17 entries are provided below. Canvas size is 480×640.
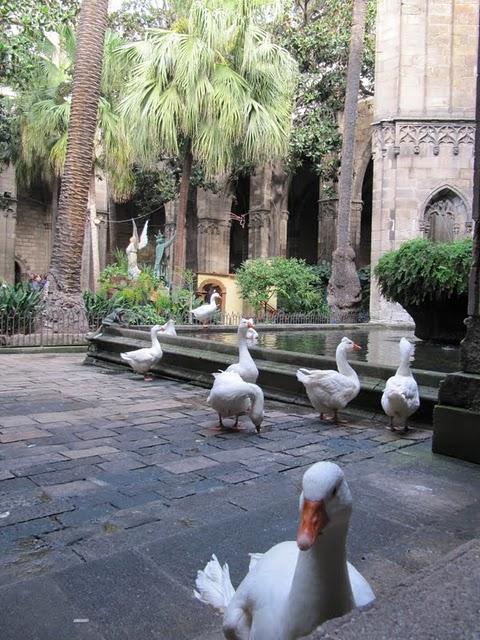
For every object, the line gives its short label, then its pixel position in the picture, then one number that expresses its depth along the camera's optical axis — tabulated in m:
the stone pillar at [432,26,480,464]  4.01
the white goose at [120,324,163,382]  7.91
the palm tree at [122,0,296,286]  14.05
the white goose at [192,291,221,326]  12.25
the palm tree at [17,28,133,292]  19.42
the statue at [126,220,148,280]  16.48
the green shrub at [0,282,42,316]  12.59
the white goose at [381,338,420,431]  4.67
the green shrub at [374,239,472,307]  9.23
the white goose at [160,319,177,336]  9.53
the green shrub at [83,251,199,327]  13.91
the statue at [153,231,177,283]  18.40
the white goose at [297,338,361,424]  5.04
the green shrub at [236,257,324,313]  18.34
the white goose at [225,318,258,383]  5.63
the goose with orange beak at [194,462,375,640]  1.45
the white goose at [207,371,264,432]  4.67
